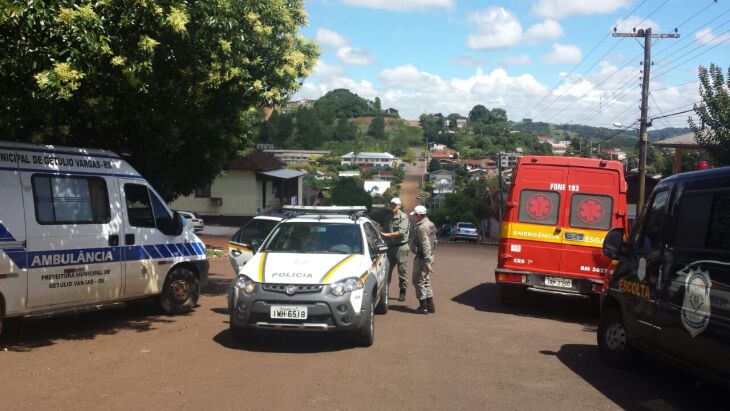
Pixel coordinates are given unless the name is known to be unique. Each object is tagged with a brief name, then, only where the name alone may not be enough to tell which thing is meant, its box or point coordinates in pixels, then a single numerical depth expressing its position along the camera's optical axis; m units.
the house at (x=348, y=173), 101.84
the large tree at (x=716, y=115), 14.89
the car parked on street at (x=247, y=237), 11.91
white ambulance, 7.79
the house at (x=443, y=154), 143.38
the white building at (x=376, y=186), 93.44
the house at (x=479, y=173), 88.47
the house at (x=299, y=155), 94.32
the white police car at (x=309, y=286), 7.79
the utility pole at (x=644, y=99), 27.05
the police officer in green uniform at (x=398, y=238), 11.84
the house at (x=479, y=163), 109.66
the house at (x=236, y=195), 45.44
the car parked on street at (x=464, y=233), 47.97
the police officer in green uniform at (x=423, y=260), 11.03
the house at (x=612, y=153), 55.38
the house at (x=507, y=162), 85.57
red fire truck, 11.34
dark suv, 5.60
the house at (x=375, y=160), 134.93
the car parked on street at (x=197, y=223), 35.69
